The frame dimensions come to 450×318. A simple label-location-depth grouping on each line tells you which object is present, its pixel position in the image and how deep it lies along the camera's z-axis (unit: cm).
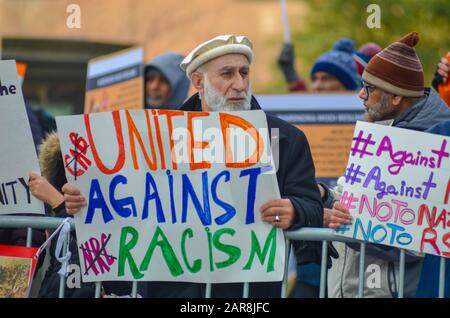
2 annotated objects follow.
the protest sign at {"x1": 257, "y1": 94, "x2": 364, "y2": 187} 869
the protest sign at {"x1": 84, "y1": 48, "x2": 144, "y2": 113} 943
